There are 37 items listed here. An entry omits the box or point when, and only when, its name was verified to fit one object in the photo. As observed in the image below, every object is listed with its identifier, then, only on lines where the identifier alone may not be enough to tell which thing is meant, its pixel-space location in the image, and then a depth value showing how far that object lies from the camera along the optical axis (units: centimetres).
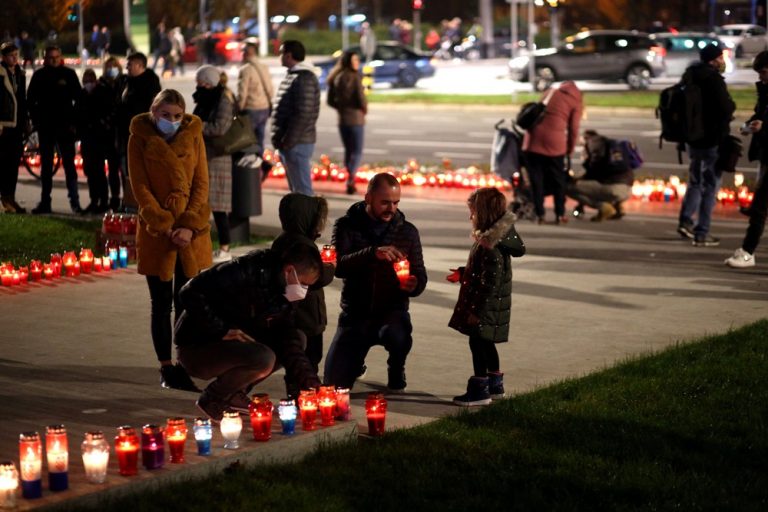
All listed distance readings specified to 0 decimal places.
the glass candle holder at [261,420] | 773
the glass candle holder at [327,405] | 812
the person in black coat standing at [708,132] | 1505
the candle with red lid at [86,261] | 1394
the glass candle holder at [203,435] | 747
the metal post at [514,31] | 4244
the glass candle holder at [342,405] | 822
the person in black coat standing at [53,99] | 1717
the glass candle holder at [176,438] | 734
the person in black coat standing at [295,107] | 1642
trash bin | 1500
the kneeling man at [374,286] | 934
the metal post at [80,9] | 2160
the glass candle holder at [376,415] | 822
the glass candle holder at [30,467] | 680
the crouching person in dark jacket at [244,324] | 803
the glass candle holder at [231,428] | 756
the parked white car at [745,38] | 5450
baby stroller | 1725
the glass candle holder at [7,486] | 668
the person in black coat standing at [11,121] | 1670
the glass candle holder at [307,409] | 800
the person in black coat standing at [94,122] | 1720
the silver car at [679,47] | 4578
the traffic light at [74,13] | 2349
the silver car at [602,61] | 4338
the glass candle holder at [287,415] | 788
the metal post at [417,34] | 7462
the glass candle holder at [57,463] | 689
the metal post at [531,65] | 3973
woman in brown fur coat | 951
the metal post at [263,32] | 6781
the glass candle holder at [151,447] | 721
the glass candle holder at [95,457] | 693
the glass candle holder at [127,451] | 712
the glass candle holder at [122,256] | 1419
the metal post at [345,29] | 6350
